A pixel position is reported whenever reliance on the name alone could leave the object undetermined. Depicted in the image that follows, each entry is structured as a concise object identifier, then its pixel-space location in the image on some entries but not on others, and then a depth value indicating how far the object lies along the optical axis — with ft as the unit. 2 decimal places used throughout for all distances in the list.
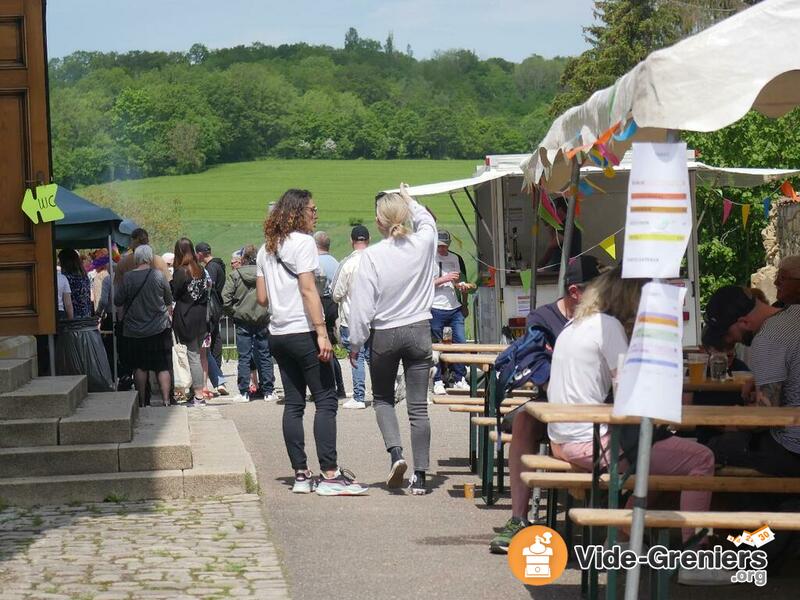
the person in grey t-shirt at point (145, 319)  87.51
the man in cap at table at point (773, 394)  38.60
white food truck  81.51
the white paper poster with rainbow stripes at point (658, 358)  29.78
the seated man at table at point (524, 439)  42.63
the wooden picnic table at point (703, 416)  34.53
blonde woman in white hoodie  54.65
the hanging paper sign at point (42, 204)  63.51
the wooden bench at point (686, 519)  32.19
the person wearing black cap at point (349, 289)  87.40
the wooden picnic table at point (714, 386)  47.39
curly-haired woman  53.93
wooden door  64.44
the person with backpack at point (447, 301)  95.09
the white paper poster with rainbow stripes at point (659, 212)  29.99
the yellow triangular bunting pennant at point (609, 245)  58.30
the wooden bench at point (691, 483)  36.14
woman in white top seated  38.17
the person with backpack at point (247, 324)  96.84
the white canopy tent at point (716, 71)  30.94
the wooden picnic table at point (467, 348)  58.65
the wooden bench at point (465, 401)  57.52
